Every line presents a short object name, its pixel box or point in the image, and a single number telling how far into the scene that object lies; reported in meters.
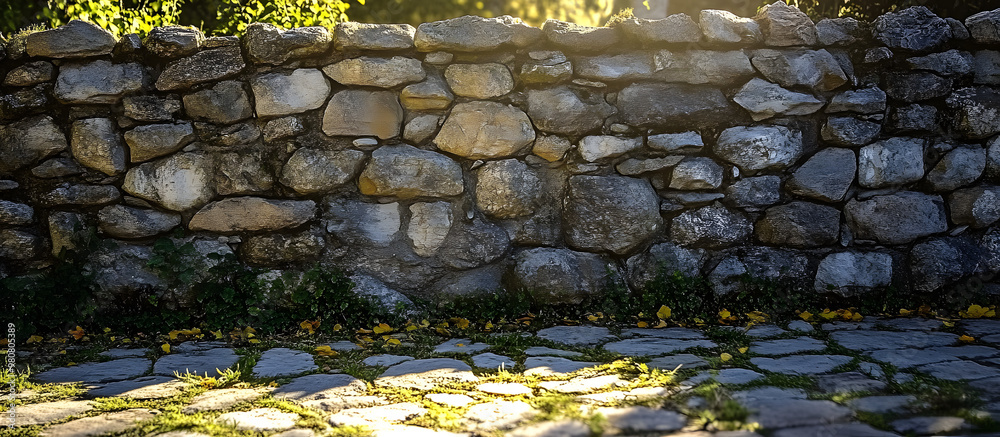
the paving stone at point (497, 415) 1.69
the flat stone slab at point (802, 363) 2.21
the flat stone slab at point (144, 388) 2.01
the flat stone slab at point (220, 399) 1.88
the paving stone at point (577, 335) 2.74
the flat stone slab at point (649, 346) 2.53
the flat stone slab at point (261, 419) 1.71
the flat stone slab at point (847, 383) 1.96
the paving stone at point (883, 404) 1.73
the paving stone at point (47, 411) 1.76
